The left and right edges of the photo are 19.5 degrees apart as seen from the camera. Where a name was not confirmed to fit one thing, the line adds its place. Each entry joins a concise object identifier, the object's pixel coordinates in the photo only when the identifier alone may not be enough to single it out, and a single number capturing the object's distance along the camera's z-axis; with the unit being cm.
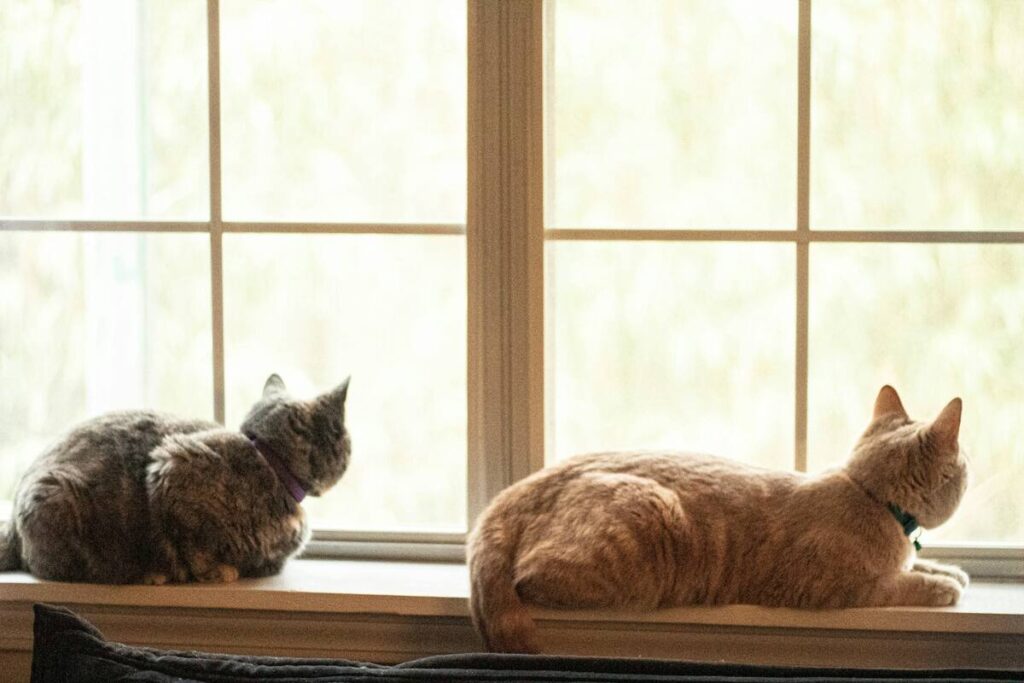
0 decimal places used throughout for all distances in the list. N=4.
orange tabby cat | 288
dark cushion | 274
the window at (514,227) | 300
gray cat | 296
